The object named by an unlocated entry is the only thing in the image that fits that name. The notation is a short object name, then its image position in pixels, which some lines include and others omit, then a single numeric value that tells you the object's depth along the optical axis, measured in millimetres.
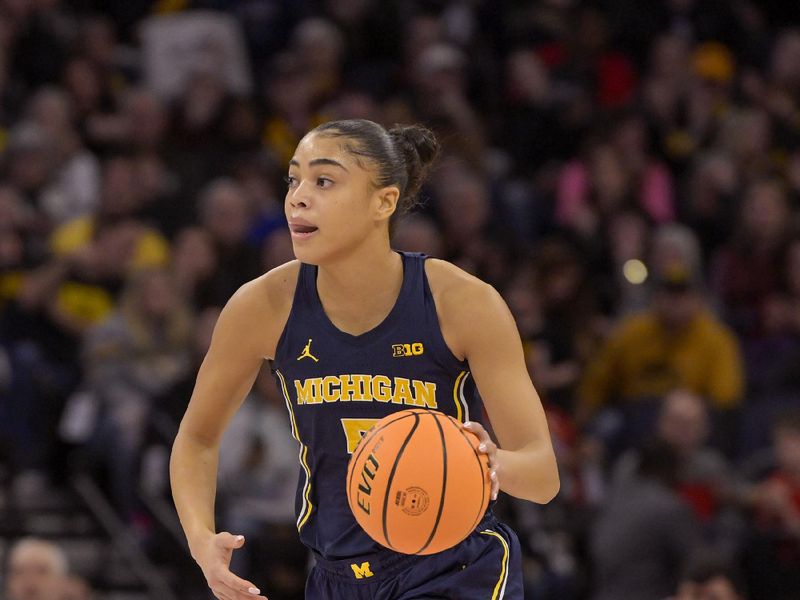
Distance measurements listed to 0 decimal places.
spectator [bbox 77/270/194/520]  15875
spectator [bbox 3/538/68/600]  13352
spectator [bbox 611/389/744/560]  15258
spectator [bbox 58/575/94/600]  13406
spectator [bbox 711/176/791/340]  19250
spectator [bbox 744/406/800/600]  14594
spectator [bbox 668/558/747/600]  12359
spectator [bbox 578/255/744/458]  17516
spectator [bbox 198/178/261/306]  17422
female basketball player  8000
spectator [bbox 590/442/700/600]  14352
